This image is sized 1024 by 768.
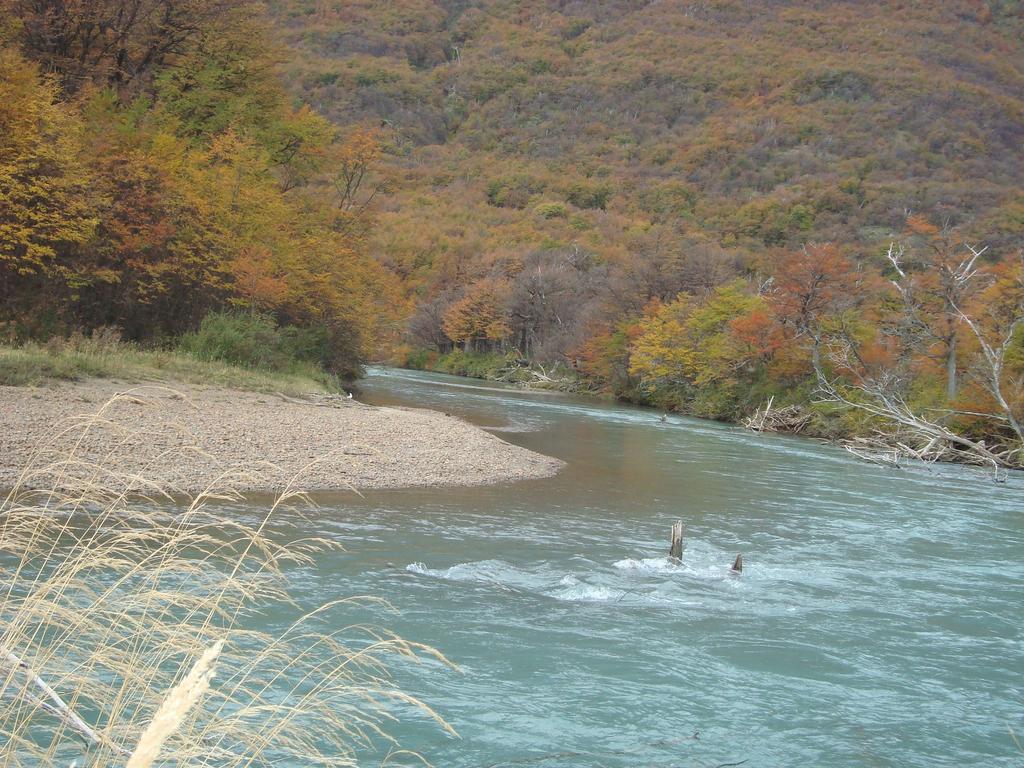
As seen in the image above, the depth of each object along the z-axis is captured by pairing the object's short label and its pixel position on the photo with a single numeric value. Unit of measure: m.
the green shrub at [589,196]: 144.38
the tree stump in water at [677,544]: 12.03
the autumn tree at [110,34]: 31.58
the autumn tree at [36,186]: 23.03
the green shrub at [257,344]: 28.50
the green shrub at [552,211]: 132.50
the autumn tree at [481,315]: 82.31
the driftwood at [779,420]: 39.94
